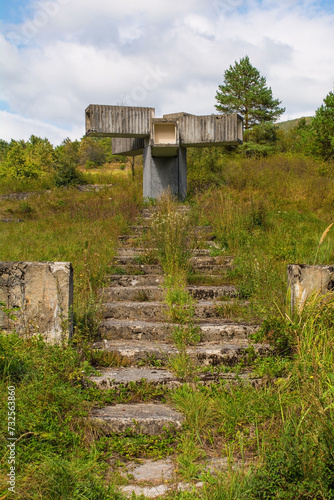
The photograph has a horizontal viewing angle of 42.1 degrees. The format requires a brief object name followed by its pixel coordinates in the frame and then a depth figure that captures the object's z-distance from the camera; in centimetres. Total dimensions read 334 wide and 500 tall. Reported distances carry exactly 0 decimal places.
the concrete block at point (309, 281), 404
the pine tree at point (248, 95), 2591
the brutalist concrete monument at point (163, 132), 1095
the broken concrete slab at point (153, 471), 255
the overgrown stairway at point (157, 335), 326
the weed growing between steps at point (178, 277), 391
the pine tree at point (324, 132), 1636
